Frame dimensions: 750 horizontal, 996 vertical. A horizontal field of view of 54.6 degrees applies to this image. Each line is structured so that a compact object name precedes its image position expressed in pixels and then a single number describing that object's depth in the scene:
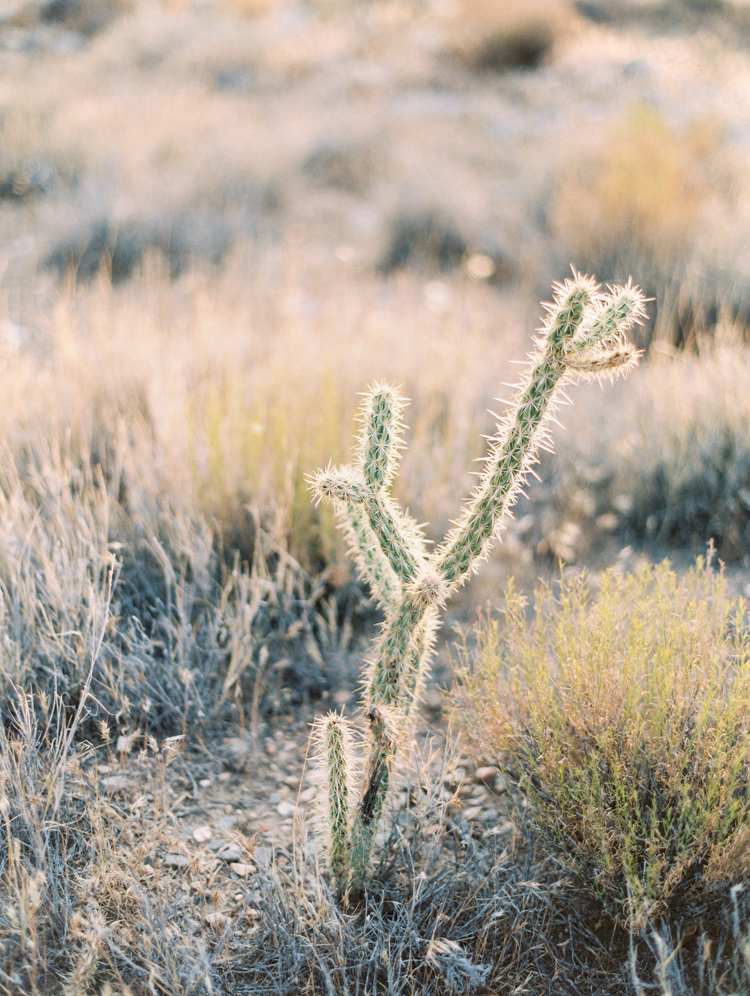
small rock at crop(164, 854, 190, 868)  1.80
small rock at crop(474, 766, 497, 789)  2.18
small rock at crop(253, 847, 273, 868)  1.87
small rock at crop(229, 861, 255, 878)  1.86
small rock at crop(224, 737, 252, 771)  2.25
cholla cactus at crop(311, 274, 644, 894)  1.50
